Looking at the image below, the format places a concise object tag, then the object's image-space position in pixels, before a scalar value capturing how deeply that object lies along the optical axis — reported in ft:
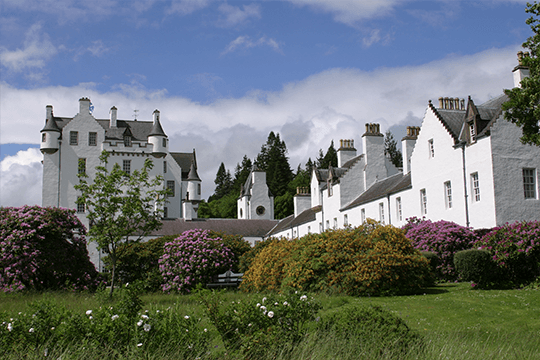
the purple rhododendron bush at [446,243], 71.15
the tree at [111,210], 65.00
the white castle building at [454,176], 72.74
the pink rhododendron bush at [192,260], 78.48
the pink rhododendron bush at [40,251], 64.23
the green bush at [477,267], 55.62
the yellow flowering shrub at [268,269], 64.59
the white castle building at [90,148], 176.55
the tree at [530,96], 47.70
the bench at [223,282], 79.77
